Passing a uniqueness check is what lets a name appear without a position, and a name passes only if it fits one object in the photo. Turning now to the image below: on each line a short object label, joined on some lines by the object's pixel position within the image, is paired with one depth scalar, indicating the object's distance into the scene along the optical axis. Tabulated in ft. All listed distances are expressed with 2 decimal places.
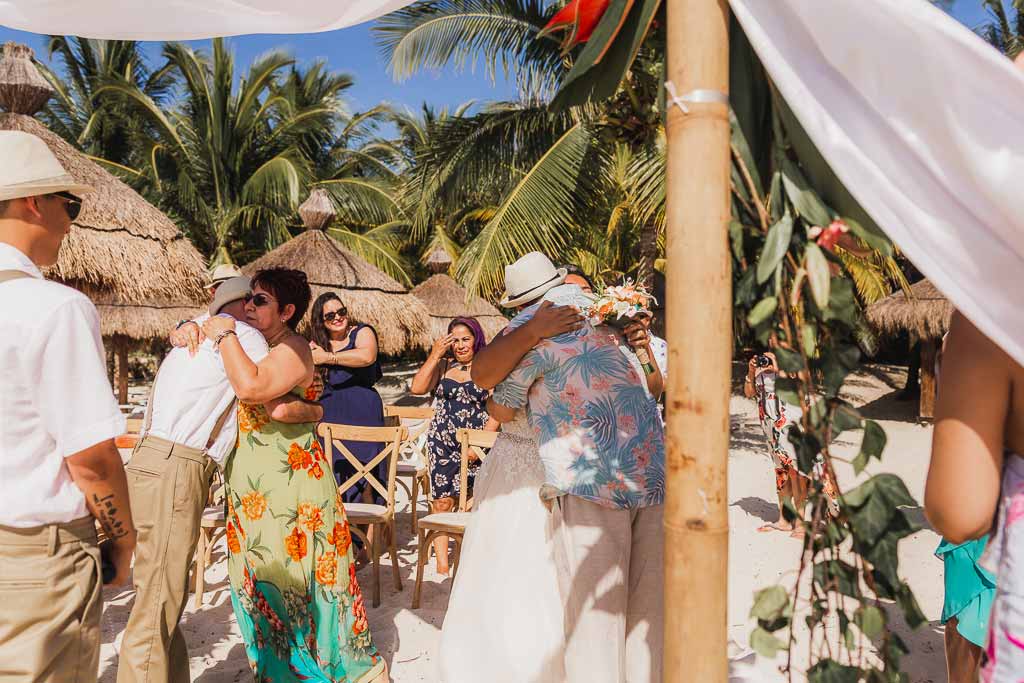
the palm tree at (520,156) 31.07
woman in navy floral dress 17.80
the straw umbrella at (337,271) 28.52
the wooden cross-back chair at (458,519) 14.73
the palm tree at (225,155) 63.82
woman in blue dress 17.79
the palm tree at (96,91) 67.51
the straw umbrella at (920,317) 45.58
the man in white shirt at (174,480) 9.30
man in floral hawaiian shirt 8.36
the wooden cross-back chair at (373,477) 15.48
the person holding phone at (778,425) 19.11
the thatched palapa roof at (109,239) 19.43
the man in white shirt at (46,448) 5.77
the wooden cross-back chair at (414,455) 20.04
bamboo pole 3.93
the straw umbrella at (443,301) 47.34
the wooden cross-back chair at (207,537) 14.98
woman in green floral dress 10.05
